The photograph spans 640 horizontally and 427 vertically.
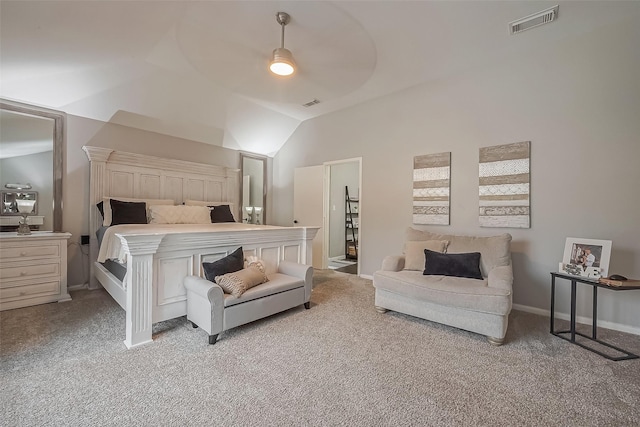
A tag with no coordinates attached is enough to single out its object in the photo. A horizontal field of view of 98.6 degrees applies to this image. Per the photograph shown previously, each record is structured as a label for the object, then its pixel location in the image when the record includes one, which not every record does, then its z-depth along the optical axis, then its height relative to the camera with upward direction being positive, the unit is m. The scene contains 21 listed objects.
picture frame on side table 2.32 -0.37
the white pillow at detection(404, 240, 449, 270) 3.07 -0.43
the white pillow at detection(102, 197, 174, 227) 3.55 +0.00
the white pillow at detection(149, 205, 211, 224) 3.86 -0.07
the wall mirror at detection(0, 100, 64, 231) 3.14 +0.53
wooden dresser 2.88 -0.67
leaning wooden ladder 6.46 -0.50
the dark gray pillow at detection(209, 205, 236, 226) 4.54 -0.07
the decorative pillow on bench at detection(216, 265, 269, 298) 2.35 -0.63
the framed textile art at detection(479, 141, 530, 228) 3.06 +0.33
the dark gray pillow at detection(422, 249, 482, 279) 2.78 -0.54
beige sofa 2.28 -0.70
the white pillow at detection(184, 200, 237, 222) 4.50 +0.11
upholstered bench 2.20 -0.81
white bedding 2.60 -0.39
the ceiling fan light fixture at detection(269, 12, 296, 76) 2.52 +1.47
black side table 2.10 -0.91
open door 5.09 +0.19
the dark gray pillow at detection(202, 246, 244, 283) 2.50 -0.52
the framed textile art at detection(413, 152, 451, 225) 3.63 +0.33
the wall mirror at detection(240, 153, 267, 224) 5.57 +0.46
